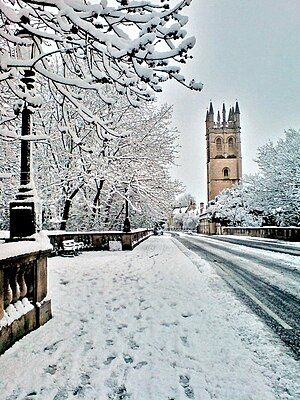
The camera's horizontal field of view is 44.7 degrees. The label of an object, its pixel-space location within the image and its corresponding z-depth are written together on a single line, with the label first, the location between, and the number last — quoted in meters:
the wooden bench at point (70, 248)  16.77
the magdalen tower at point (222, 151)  122.81
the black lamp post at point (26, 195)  6.84
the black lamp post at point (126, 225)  21.00
